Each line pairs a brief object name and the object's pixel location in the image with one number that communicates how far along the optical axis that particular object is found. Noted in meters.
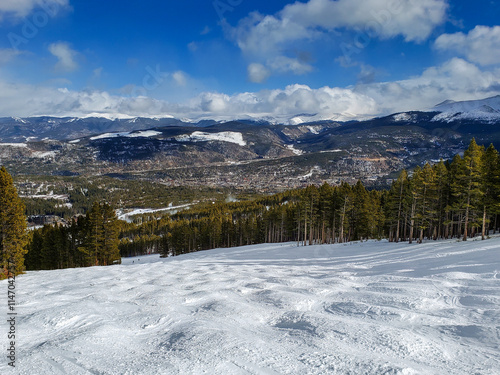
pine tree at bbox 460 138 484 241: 29.91
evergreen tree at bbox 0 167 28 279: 25.08
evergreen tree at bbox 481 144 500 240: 30.67
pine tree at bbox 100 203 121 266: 42.09
